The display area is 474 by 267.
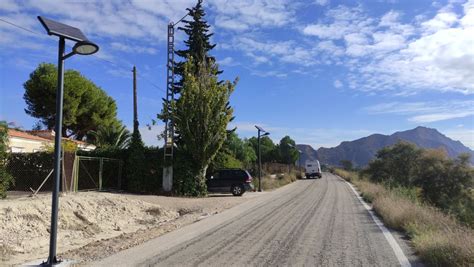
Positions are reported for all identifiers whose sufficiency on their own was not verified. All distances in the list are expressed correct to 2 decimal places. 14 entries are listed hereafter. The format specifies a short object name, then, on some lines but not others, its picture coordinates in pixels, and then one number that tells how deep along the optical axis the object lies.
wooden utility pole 28.31
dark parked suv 27.88
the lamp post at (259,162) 33.78
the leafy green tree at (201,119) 25.89
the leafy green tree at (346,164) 108.92
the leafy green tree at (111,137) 36.56
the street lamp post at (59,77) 7.80
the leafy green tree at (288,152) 96.50
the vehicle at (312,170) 66.75
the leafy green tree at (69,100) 43.88
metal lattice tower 26.53
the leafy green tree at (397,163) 48.31
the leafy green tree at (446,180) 35.34
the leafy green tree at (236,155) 31.08
